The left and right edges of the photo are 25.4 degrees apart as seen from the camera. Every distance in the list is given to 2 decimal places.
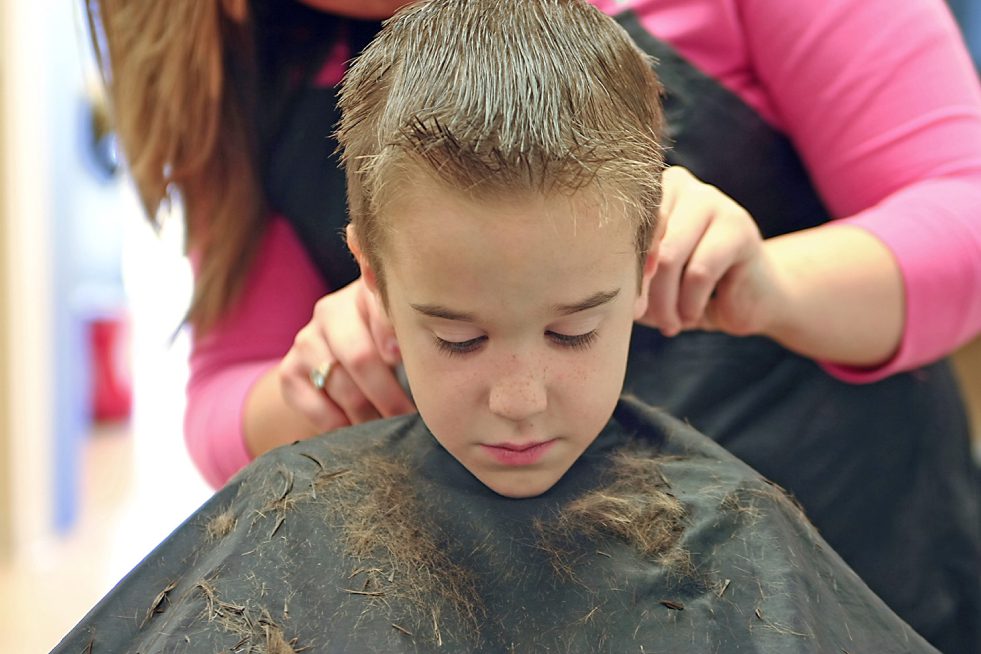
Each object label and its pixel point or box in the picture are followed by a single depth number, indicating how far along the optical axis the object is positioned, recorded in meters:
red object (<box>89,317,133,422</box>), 4.32
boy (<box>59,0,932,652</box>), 1.06
